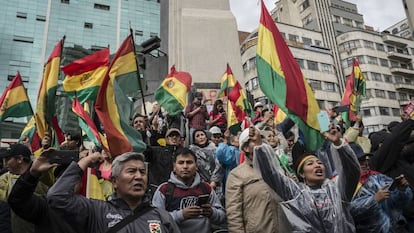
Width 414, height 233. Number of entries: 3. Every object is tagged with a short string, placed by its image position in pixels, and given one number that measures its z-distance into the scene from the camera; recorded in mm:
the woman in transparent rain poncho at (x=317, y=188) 2561
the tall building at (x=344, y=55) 41344
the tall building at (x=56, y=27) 36562
